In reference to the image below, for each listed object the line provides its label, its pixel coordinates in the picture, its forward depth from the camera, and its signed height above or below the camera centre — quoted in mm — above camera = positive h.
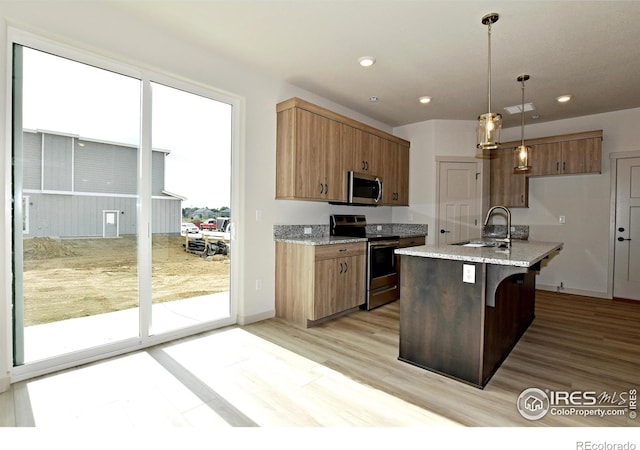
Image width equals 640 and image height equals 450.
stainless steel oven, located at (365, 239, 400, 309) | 4055 -683
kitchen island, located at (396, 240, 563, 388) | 2219 -628
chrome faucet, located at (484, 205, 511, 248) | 2810 -143
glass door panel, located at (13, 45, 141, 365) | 2289 +103
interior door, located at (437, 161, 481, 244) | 5215 +352
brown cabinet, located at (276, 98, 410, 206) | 3570 +851
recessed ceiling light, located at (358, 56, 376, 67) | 3175 +1599
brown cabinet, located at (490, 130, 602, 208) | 4625 +942
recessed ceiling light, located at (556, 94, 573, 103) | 4074 +1606
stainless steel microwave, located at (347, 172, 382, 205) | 4137 +443
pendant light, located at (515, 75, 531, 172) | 3305 +677
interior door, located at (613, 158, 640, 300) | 4531 -91
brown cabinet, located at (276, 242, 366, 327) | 3402 -659
